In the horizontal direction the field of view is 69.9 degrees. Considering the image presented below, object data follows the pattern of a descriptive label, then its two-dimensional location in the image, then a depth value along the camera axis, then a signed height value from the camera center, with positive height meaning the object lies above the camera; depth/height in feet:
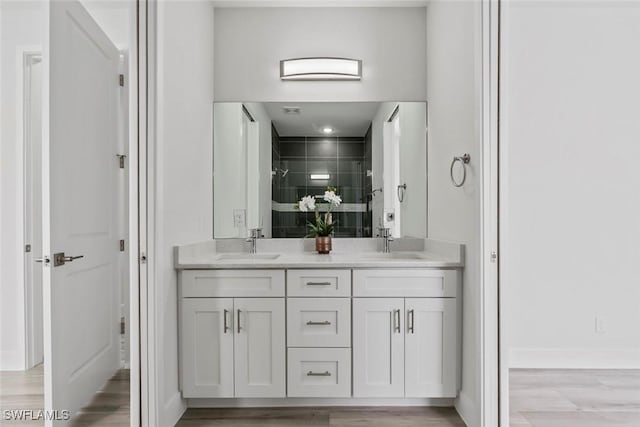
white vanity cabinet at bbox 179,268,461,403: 7.95 -2.15
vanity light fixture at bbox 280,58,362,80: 10.03 +3.13
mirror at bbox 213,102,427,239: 10.19 +1.06
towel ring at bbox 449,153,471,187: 7.48 +0.79
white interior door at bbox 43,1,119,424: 6.64 +0.00
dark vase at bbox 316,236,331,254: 9.89 -0.74
